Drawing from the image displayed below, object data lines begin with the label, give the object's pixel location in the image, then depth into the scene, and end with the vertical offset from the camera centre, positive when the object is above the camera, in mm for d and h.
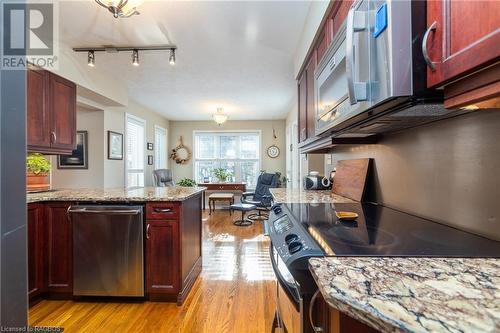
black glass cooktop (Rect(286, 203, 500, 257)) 712 -248
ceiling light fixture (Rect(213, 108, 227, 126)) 5184 +1058
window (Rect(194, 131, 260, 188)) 6996 +344
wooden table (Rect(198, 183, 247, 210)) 6148 -517
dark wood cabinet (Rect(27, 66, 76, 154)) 2191 +522
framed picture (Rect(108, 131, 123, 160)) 4023 +354
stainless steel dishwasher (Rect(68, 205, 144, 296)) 2033 -701
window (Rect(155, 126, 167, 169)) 6141 +490
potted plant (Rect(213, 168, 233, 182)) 6664 -215
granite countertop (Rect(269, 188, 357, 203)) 1774 -246
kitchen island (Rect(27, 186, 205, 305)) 2061 -646
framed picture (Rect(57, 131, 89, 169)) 3854 +135
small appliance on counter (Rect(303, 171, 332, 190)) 2447 -170
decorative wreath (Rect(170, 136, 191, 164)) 6953 +378
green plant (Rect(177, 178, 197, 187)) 6219 -413
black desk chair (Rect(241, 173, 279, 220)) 5087 -493
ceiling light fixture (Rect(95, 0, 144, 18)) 1616 +1075
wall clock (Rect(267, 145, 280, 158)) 6855 +419
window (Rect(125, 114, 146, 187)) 4699 +325
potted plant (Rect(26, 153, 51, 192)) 2447 -63
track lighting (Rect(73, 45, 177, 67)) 2781 +1326
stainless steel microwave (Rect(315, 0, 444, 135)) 747 +358
